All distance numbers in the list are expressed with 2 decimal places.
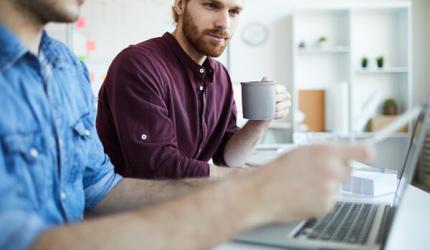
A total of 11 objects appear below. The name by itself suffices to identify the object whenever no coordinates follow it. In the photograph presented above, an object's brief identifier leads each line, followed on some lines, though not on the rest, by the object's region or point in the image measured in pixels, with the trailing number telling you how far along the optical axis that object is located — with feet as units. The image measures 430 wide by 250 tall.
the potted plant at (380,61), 13.01
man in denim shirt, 1.70
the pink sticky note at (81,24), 12.90
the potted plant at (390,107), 13.04
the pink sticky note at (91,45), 12.87
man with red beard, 3.75
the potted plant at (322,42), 12.99
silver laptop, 2.19
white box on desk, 3.75
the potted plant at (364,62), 13.12
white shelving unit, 13.23
